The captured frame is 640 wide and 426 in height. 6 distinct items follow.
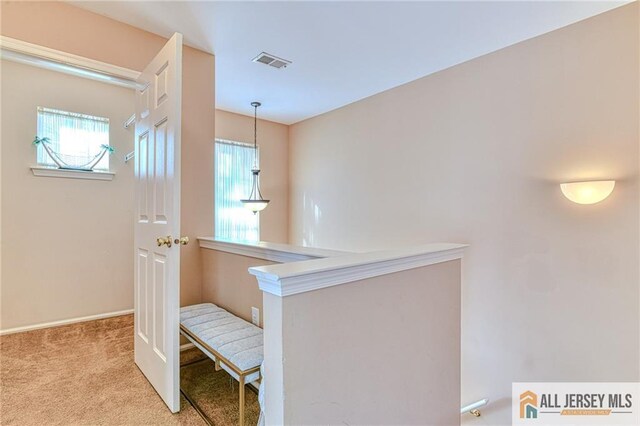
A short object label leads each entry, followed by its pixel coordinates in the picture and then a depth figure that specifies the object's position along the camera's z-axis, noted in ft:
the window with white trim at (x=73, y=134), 9.27
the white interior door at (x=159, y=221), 5.49
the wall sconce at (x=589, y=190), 6.94
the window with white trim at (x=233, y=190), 14.20
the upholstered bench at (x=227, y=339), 5.00
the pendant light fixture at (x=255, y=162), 14.54
